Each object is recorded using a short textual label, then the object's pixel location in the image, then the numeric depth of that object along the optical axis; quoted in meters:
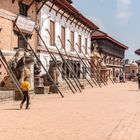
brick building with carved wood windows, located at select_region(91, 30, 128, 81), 44.45
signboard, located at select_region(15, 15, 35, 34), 19.42
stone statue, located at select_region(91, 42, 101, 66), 37.08
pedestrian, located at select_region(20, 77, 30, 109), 12.24
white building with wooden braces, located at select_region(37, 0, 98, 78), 23.31
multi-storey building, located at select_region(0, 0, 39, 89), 17.92
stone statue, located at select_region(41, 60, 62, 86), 20.69
